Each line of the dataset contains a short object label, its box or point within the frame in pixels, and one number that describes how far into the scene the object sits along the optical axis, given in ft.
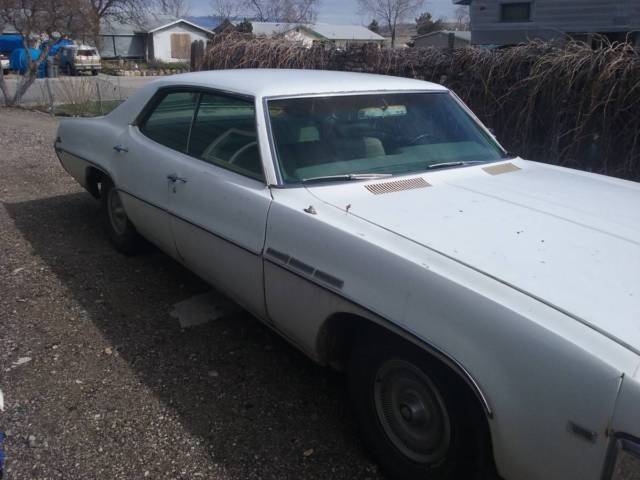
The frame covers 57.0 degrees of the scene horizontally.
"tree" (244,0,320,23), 154.40
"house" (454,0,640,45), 47.91
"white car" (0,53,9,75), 103.42
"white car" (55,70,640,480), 5.62
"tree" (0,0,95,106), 50.03
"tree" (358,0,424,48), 175.63
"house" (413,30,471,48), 117.50
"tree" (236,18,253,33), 122.63
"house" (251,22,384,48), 146.20
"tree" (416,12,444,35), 204.95
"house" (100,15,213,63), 160.04
